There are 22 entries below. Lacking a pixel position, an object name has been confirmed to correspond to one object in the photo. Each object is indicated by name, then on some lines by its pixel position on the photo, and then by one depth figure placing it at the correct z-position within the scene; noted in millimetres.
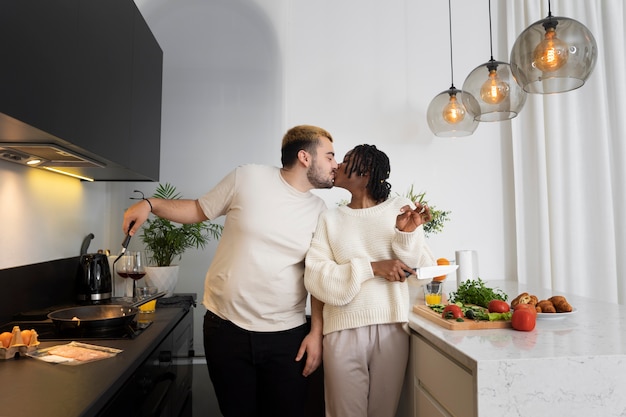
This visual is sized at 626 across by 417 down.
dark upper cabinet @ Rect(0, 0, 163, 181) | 1237
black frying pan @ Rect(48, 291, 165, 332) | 1686
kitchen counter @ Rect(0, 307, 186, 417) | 1029
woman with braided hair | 1712
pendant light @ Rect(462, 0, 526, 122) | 2279
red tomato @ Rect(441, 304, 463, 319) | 1750
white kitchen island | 1289
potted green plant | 2656
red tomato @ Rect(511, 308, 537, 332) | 1595
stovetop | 1676
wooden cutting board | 1668
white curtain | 3467
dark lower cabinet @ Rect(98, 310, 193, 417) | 1392
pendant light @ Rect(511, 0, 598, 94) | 1811
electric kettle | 2350
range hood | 1640
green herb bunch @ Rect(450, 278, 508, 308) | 1951
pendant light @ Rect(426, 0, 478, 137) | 3002
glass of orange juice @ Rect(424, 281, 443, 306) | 2102
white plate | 1767
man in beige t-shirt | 1859
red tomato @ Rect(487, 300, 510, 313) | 1747
